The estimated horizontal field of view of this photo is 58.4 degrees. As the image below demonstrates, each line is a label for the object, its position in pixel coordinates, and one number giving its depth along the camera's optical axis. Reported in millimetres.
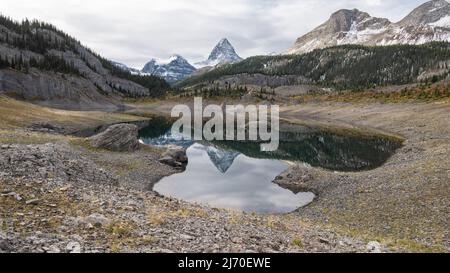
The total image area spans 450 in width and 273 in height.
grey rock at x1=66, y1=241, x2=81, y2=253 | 14288
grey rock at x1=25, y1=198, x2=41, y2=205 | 19328
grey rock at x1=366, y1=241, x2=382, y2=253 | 19159
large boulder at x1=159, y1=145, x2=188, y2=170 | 54781
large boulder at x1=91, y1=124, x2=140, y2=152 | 54000
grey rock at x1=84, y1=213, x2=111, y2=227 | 17594
